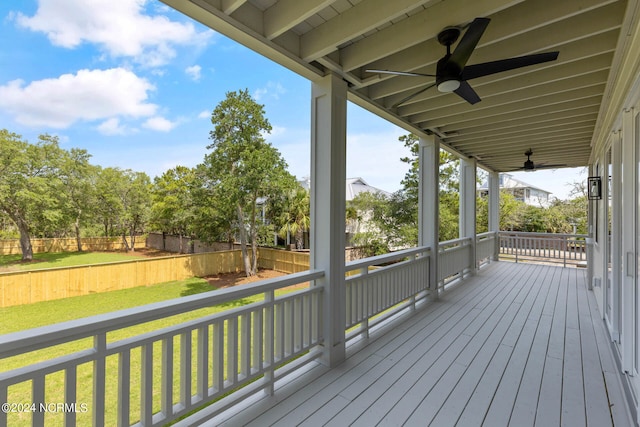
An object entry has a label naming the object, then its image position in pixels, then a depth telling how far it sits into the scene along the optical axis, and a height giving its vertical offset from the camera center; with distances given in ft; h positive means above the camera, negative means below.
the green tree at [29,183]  14.01 +1.80
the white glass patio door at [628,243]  6.48 -0.67
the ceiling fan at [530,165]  16.97 +3.60
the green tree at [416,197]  28.76 +2.06
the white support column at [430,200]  13.60 +0.82
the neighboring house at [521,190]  47.55 +5.31
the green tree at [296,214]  33.18 +0.26
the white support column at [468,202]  19.31 +1.01
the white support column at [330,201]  7.71 +0.43
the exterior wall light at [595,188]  12.72 +1.37
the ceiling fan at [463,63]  5.26 +3.20
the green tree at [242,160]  28.14 +6.01
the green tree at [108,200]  22.24 +1.40
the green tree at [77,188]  17.52 +1.95
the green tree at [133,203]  26.73 +1.38
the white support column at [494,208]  25.17 +0.75
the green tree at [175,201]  32.17 +1.84
